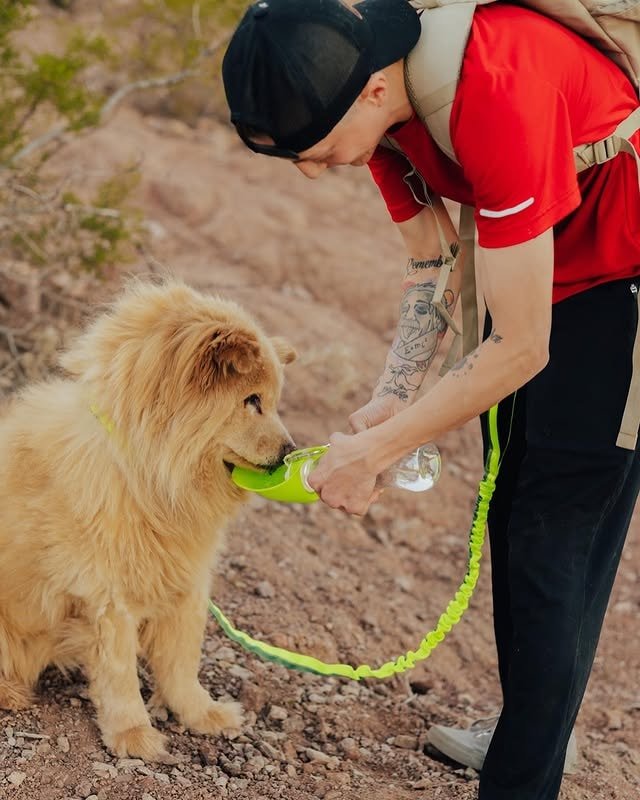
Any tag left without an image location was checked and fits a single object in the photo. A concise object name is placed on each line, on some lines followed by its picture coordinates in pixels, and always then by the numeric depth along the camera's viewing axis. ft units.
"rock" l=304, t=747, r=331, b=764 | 12.97
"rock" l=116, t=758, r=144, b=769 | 11.90
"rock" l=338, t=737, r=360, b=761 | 13.39
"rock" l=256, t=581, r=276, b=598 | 16.79
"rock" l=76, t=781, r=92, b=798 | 11.19
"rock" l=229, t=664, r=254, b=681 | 14.83
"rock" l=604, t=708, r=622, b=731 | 15.34
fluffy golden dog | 11.72
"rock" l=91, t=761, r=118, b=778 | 11.69
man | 7.94
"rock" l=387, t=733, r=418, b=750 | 13.89
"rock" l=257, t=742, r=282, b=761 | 12.98
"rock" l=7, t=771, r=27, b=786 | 11.23
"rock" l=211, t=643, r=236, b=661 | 15.23
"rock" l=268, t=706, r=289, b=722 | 13.98
